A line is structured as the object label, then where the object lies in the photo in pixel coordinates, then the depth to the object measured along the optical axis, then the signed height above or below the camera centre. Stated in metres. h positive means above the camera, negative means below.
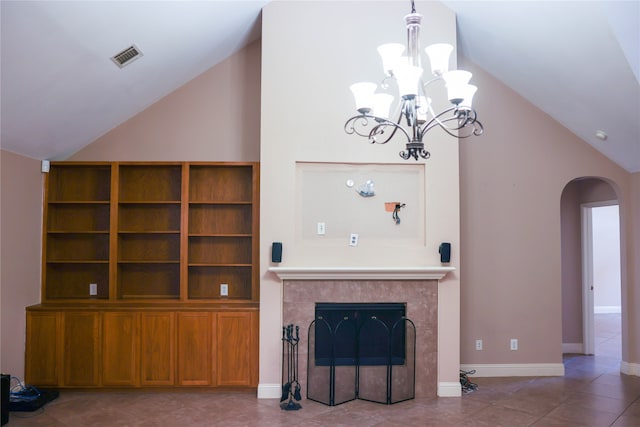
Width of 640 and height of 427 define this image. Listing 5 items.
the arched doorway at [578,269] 6.15 -0.41
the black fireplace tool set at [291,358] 4.45 -1.14
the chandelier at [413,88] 2.58 +0.81
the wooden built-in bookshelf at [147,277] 4.71 -0.44
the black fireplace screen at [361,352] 4.56 -1.11
